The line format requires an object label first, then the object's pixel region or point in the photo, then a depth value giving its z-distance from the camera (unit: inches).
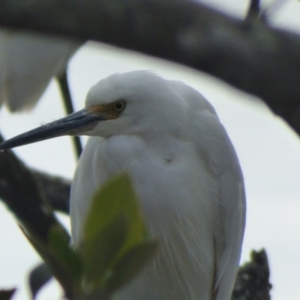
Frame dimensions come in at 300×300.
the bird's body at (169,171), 243.7
